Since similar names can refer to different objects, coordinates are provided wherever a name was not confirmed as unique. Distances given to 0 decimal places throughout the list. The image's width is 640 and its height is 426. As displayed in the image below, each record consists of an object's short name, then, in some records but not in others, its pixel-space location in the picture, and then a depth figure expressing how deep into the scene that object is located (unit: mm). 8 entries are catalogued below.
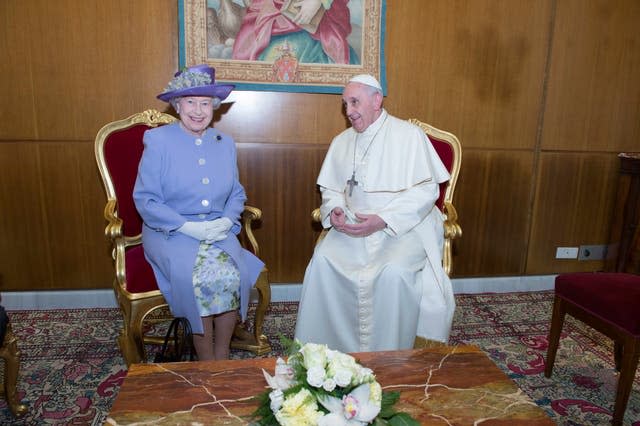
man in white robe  2623
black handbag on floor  2430
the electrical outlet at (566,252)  4293
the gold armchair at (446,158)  3082
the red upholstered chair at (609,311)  2223
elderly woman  2447
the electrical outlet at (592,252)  4320
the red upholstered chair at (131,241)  2490
